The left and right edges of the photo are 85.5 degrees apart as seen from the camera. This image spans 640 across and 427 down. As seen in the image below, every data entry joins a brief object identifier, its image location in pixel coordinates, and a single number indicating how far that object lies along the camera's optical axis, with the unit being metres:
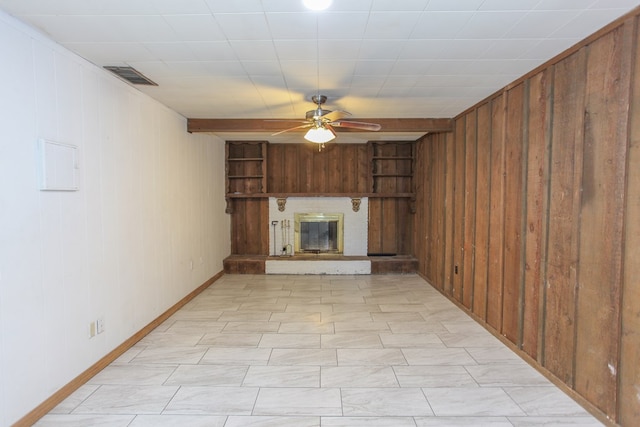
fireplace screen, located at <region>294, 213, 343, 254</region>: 7.05
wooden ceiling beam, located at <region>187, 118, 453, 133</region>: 4.73
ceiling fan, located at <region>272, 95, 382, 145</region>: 3.66
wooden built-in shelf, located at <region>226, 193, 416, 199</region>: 6.86
